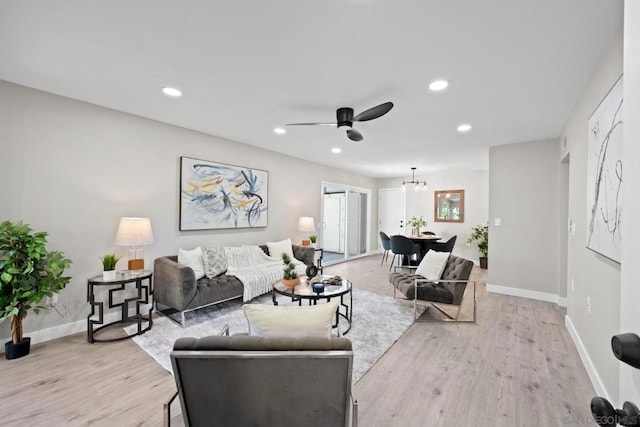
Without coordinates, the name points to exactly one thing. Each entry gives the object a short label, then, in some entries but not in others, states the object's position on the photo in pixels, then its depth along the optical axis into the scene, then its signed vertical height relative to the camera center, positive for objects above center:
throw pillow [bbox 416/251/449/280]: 3.47 -0.65
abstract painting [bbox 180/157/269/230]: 3.86 +0.27
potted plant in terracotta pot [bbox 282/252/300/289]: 3.14 -0.74
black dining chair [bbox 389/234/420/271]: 5.83 -0.66
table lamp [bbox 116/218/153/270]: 2.96 -0.27
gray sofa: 3.07 -0.91
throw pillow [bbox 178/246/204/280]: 3.55 -0.63
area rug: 2.56 -1.28
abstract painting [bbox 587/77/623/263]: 1.67 +0.29
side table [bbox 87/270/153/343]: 2.77 -1.00
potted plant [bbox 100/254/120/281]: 2.83 -0.59
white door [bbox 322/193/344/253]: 8.16 -0.26
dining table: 6.02 -0.57
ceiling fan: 2.39 +0.93
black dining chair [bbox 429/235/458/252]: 5.91 -0.65
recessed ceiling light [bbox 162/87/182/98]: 2.65 +1.19
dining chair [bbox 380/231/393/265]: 6.67 -0.65
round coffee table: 2.87 -0.85
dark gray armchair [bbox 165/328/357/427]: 1.12 -0.70
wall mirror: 7.25 +0.28
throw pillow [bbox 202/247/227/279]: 3.69 -0.68
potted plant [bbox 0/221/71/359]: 2.26 -0.56
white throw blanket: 3.68 -0.82
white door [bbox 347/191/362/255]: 7.87 -0.21
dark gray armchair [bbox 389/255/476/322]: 3.19 -0.87
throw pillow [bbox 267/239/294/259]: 4.68 -0.61
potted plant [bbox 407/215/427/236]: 7.10 -0.22
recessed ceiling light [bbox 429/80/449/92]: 2.43 +1.19
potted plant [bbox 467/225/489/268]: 6.55 -0.56
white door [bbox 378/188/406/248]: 8.30 +0.16
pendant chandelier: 7.39 +0.91
